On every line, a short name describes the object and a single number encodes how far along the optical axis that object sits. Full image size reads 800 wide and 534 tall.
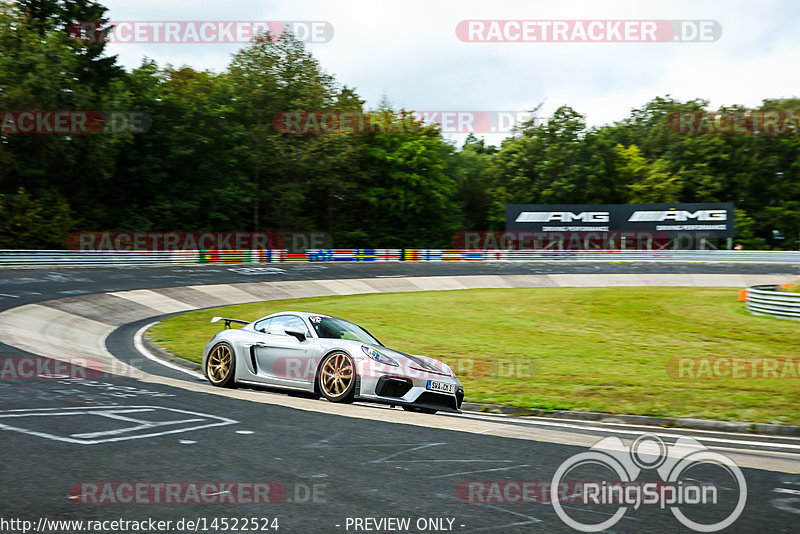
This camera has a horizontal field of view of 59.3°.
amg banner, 50.94
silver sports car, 9.17
